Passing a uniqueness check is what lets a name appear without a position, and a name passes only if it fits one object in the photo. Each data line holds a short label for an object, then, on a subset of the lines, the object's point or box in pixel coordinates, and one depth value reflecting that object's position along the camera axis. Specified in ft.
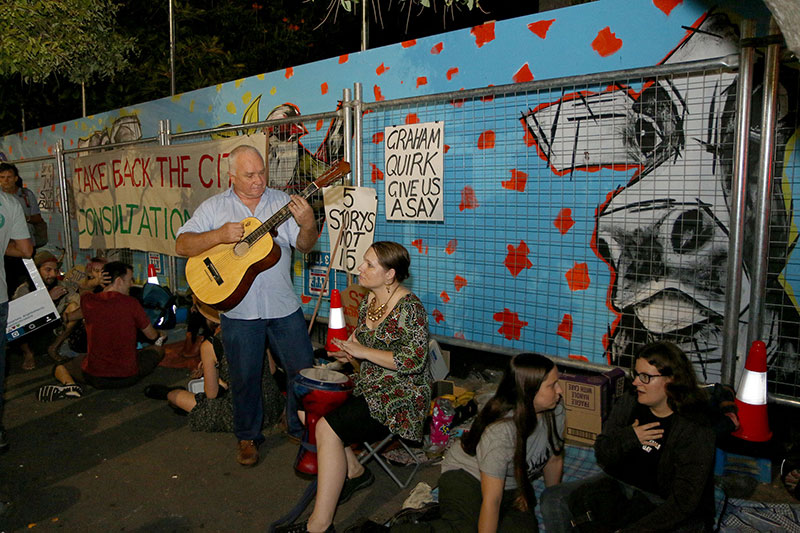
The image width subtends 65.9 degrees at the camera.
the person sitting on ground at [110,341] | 18.38
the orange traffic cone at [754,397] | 11.16
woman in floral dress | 10.77
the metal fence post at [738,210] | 11.11
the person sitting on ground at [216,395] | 15.75
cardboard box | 13.19
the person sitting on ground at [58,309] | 22.33
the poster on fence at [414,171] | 15.90
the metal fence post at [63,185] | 30.48
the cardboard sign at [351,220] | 16.22
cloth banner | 21.43
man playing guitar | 13.89
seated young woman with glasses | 8.67
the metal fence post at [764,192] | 10.91
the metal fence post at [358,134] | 17.04
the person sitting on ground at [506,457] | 9.03
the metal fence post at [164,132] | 24.09
